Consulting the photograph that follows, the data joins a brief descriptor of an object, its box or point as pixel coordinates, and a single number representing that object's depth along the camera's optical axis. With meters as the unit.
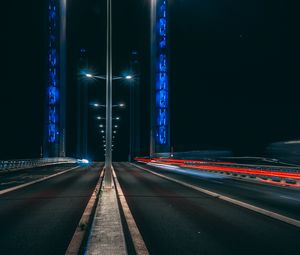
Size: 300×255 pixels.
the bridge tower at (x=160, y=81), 80.62
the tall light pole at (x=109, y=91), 19.79
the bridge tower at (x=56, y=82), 76.06
